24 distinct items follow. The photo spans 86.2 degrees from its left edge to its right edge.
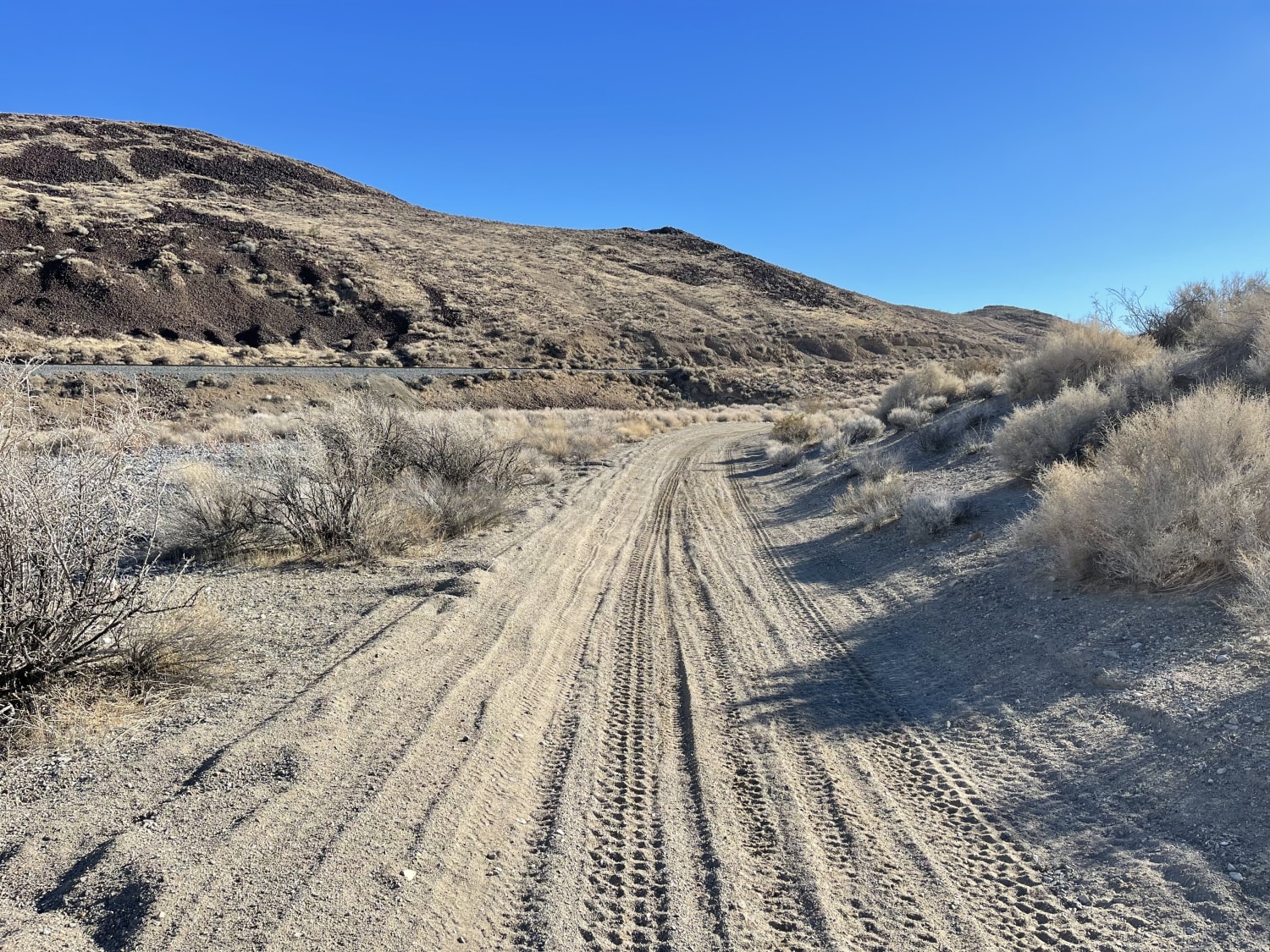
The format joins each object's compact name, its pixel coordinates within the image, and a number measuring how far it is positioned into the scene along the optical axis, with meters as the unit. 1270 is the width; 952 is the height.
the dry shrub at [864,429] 18.70
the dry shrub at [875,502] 10.49
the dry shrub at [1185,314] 13.20
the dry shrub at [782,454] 19.08
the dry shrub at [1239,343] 9.46
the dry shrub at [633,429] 26.27
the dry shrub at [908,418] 17.47
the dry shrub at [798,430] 21.97
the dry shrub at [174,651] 4.66
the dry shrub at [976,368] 21.42
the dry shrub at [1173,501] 5.57
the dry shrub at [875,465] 13.30
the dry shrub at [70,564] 3.96
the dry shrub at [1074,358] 13.61
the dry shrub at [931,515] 9.20
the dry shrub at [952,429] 14.41
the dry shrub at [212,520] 8.00
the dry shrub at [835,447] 17.46
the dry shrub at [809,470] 16.02
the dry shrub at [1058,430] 10.00
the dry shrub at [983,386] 17.05
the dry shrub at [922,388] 19.91
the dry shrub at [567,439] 20.02
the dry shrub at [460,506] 9.87
